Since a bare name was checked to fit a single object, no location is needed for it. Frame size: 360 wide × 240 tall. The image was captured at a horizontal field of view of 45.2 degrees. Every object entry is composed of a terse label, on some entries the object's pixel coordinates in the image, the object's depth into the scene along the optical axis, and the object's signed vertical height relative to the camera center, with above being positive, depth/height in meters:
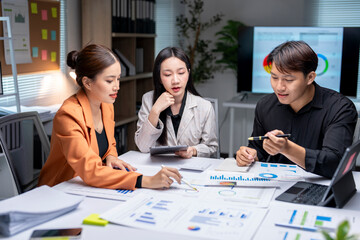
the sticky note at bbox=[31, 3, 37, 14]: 3.16 +0.26
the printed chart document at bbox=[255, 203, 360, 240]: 1.21 -0.51
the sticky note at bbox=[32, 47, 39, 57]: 3.21 -0.05
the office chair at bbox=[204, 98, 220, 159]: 2.56 -0.36
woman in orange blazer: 1.62 -0.38
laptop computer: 1.39 -0.50
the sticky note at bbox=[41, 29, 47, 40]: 3.27 +0.08
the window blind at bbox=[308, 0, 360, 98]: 4.22 +0.35
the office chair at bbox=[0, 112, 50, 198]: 1.80 -0.44
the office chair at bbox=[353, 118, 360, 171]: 2.12 -0.40
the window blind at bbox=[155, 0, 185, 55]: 4.83 +0.27
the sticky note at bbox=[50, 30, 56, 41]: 3.38 +0.08
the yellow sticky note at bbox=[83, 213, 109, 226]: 1.27 -0.51
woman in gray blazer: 2.30 -0.36
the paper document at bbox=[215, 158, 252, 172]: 1.86 -0.52
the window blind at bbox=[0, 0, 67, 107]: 3.04 -0.30
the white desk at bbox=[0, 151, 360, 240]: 1.20 -0.52
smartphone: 1.18 -0.51
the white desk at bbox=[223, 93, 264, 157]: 4.10 -0.53
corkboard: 3.17 +0.05
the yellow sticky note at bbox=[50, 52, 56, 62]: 3.40 -0.09
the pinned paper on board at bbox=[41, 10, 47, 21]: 3.26 +0.22
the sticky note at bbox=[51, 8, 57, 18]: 3.37 +0.25
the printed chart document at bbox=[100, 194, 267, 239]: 1.22 -0.51
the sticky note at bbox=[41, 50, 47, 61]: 3.29 -0.08
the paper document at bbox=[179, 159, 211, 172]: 1.90 -0.53
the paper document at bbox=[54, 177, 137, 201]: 1.54 -0.53
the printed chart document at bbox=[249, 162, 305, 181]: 1.78 -0.52
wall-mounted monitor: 4.08 -0.04
